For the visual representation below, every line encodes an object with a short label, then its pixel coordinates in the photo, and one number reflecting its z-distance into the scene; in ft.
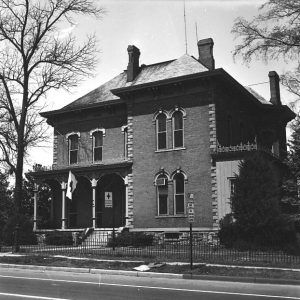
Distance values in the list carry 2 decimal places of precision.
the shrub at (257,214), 72.64
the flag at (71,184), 98.22
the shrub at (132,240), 83.52
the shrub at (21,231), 95.09
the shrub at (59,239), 93.66
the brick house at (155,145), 89.66
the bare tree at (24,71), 104.12
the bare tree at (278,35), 74.79
